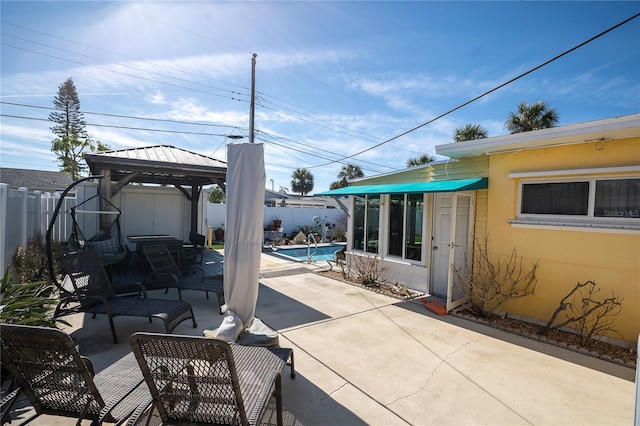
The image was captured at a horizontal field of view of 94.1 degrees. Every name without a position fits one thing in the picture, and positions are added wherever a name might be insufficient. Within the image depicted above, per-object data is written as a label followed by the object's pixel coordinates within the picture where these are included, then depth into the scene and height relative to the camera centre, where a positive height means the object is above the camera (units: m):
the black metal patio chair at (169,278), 6.20 -1.67
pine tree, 26.08 +6.85
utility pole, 16.02 +5.70
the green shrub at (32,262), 6.00 -1.33
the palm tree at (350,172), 36.38 +4.89
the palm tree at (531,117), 16.91 +5.87
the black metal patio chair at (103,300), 4.48 -1.61
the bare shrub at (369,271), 8.64 -1.75
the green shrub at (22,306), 3.60 -1.39
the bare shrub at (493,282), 5.95 -1.35
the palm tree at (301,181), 47.66 +4.58
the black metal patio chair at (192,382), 1.97 -1.25
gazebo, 6.86 +0.95
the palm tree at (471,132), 18.91 +5.43
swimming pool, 14.75 -2.28
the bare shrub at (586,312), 4.91 -1.58
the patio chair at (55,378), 2.07 -1.33
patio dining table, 8.29 -1.11
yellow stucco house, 4.85 +0.12
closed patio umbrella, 3.84 -0.24
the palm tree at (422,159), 22.58 +4.25
